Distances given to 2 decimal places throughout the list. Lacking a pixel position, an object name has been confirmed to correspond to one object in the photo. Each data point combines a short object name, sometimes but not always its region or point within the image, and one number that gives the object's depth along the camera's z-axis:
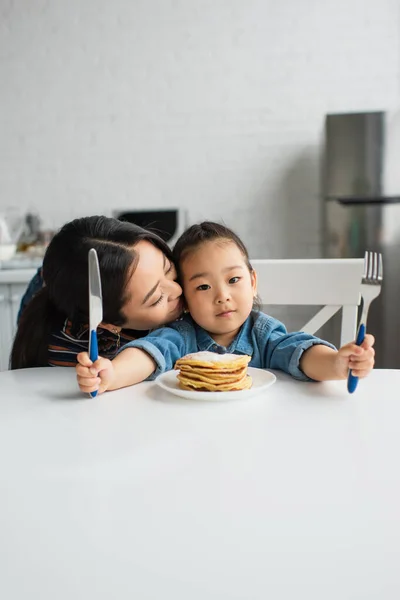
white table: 0.48
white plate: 0.95
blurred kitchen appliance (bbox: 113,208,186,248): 3.49
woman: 1.20
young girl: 1.07
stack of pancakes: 0.97
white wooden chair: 1.51
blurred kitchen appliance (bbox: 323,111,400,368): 3.14
